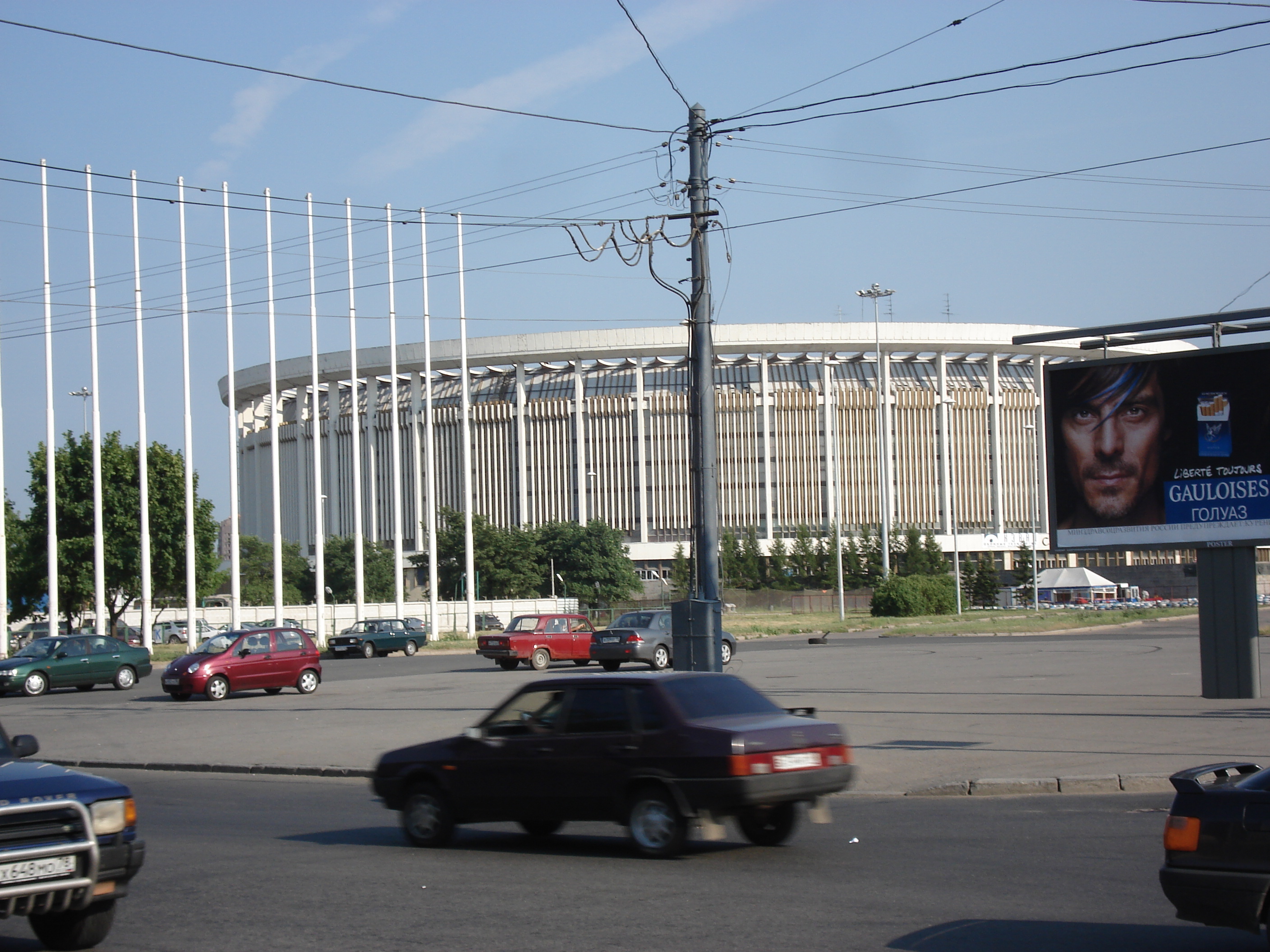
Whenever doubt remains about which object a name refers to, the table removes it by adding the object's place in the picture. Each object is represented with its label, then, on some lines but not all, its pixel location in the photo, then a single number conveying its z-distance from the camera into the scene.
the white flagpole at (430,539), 56.88
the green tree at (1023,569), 100.56
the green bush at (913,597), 71.25
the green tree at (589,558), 91.75
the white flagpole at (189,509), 47.84
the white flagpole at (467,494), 56.28
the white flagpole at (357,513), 53.03
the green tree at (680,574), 91.94
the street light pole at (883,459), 87.06
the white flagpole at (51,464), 45.69
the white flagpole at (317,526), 51.98
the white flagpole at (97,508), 47.03
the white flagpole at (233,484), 47.94
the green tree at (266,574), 101.44
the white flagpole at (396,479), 56.75
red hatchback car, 29.73
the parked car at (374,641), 53.22
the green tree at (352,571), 94.88
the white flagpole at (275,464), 49.44
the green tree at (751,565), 106.19
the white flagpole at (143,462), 47.59
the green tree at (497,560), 88.62
